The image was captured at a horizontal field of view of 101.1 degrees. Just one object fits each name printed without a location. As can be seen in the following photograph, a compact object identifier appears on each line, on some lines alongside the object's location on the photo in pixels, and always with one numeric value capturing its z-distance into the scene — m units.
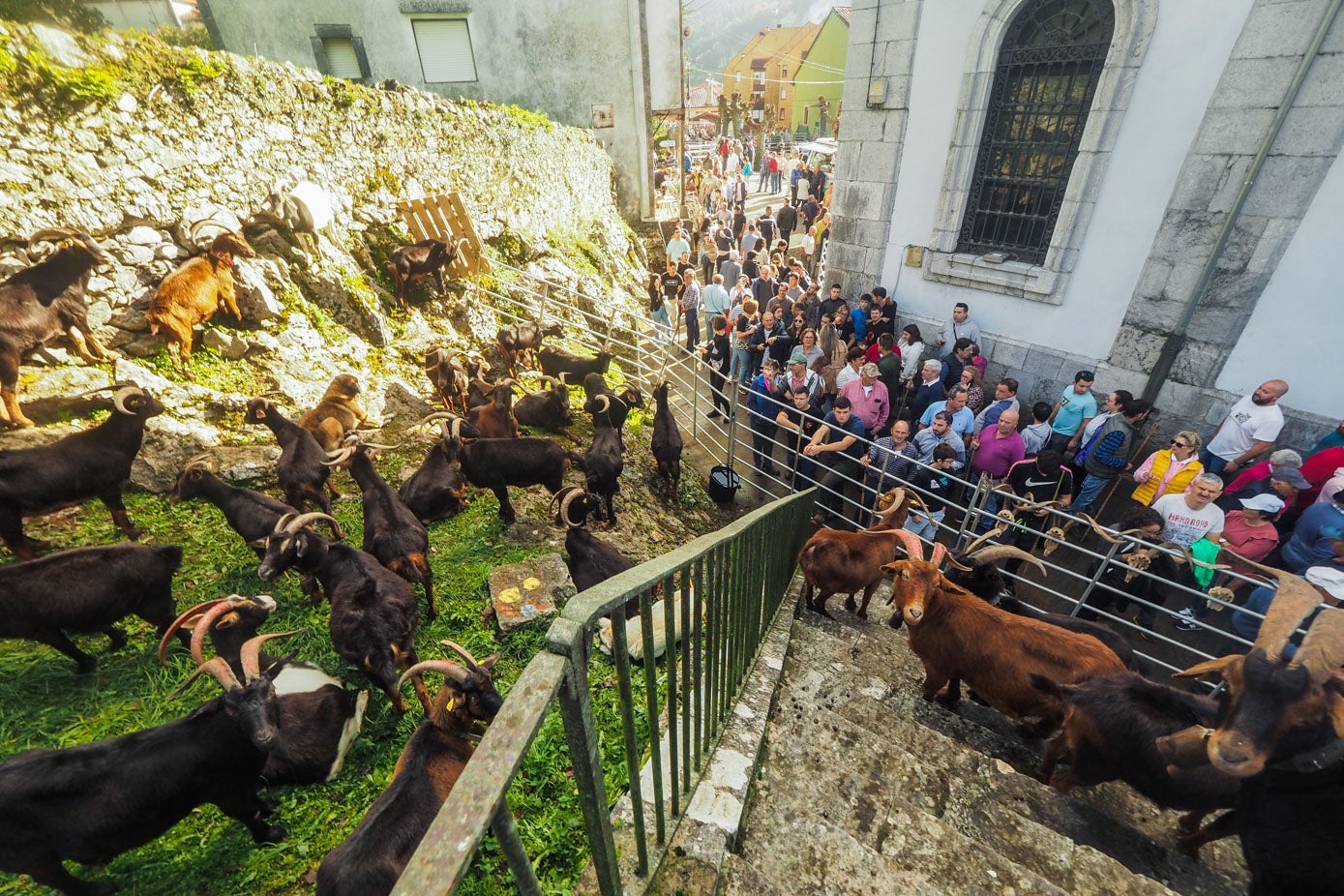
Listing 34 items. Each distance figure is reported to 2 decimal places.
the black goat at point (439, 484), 5.90
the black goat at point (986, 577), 4.91
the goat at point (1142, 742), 3.25
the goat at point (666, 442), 8.04
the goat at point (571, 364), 9.86
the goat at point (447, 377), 7.80
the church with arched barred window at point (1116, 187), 6.22
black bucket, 8.48
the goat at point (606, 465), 7.04
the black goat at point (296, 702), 3.35
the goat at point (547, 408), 8.49
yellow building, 48.97
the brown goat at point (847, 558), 5.16
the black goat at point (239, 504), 4.89
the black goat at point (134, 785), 2.73
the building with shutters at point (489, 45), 14.59
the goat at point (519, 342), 9.63
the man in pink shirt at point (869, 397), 7.47
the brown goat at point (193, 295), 6.34
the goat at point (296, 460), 5.63
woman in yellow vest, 5.74
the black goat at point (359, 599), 3.83
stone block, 4.70
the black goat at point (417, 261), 9.09
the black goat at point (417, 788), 2.50
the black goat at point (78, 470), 4.42
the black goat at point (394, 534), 4.77
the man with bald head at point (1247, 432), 6.09
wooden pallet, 10.04
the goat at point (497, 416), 7.45
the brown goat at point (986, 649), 3.87
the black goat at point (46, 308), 5.18
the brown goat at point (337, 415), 6.46
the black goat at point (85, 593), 3.67
